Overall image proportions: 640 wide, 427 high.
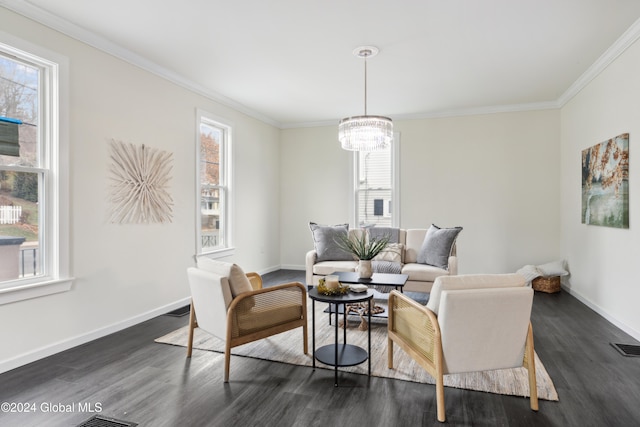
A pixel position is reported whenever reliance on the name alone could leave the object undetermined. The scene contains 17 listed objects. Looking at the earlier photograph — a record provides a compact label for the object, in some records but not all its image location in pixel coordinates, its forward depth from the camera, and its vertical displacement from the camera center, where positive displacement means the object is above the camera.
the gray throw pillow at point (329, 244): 5.12 -0.47
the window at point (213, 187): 4.94 +0.31
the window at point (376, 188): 6.44 +0.39
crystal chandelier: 3.82 +0.82
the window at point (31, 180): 2.84 +0.22
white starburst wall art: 3.65 +0.26
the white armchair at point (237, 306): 2.61 -0.70
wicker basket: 5.11 -1.00
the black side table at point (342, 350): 2.65 -1.12
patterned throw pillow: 4.85 -0.56
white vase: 3.51 -0.55
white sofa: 4.51 -0.71
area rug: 2.52 -1.16
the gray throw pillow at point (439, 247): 4.64 -0.46
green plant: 3.51 -0.36
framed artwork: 3.61 +0.29
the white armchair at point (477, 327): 2.10 -0.66
